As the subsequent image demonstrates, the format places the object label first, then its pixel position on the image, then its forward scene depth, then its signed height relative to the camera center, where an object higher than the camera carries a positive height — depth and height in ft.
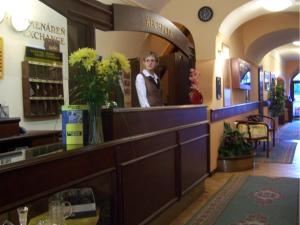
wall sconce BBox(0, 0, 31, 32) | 12.89 +3.39
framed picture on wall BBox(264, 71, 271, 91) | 40.88 +2.38
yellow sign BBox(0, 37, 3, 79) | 12.71 +1.56
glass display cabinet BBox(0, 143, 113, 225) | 6.18 -1.75
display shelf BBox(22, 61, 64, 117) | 13.75 +0.67
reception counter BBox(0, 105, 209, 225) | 6.41 -1.44
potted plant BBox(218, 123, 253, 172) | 21.46 -3.04
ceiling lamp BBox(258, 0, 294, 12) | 19.99 +5.37
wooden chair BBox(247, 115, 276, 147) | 30.11 -1.44
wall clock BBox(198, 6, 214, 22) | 20.53 +5.02
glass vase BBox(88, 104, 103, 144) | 8.64 -0.45
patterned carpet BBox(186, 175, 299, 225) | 12.78 -4.09
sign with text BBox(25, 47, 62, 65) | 13.88 +1.98
